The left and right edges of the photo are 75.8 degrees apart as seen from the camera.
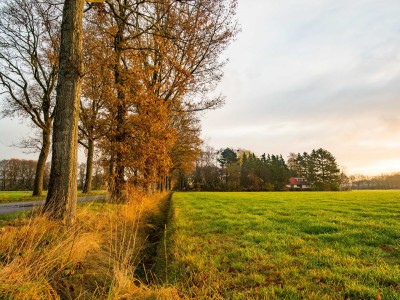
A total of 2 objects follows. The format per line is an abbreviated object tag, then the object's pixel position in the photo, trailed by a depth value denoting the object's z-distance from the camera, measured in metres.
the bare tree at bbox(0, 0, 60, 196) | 18.33
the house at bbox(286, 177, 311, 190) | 91.03
